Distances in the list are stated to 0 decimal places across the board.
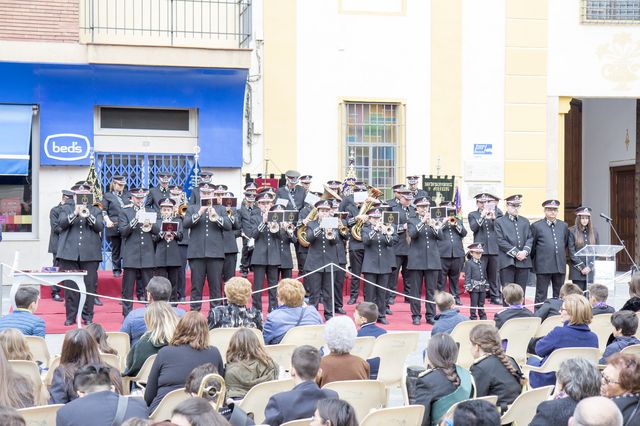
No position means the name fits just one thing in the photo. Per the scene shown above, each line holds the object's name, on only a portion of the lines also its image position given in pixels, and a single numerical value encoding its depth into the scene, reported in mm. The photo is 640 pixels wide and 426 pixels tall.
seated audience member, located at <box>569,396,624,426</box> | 4344
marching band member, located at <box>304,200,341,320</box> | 14008
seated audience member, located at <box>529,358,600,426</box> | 5453
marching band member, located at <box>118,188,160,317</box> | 13492
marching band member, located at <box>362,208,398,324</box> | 14000
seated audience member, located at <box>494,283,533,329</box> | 9523
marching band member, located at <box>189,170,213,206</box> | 14695
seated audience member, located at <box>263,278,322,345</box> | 8891
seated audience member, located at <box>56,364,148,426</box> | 5168
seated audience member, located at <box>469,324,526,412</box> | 6684
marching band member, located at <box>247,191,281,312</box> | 13883
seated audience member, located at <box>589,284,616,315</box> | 9961
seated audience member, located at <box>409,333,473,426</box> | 6199
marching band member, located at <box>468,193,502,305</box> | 15156
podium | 14562
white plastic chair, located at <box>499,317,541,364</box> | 9109
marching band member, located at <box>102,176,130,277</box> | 14702
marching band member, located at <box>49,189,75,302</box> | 14238
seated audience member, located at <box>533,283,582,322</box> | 10344
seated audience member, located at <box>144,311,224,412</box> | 6457
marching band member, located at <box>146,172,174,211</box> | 15109
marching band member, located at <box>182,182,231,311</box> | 13664
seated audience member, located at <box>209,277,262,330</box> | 8727
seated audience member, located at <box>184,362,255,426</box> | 5438
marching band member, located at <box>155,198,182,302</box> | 13531
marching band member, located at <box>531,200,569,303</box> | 15070
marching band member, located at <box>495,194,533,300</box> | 15000
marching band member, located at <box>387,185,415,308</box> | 14932
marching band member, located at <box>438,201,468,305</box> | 14812
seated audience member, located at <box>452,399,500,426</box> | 4570
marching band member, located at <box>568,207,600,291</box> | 15031
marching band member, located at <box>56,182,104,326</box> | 13312
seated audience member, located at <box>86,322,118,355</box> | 7056
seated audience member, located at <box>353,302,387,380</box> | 8594
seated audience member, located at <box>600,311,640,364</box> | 7695
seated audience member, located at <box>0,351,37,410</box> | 5316
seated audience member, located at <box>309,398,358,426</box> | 4754
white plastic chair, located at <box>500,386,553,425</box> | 6070
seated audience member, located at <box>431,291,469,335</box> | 8992
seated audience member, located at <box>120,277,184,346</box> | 8562
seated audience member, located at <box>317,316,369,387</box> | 6863
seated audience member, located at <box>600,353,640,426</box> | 5504
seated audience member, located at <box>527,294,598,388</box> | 8078
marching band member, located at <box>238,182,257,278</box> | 14289
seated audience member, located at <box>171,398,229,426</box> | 4246
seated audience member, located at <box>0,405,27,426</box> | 4055
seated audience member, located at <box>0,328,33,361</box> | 6758
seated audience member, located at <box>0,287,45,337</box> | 8352
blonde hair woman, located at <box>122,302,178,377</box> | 7352
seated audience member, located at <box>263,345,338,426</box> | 5734
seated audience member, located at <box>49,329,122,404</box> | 6227
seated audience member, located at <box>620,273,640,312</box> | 9703
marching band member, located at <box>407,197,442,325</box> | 14188
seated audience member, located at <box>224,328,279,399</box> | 6734
